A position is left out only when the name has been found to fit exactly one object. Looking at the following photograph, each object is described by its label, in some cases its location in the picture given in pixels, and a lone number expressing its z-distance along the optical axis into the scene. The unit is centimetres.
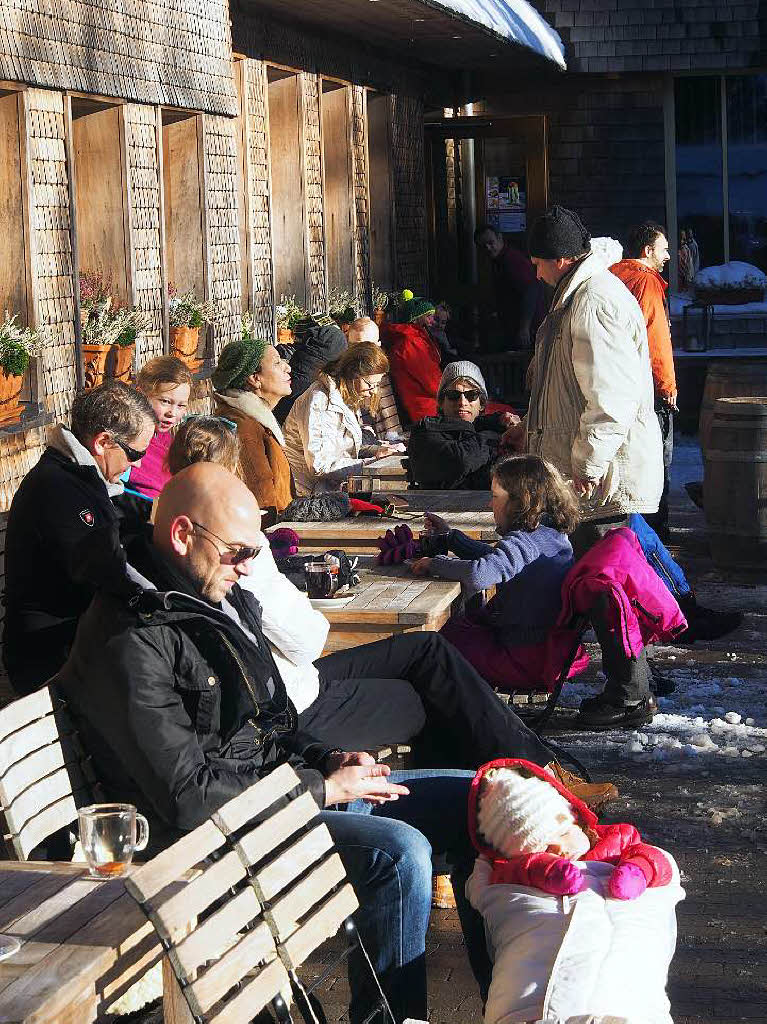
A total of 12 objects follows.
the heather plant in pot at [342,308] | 1257
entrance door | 1639
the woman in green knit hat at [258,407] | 736
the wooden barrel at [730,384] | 1132
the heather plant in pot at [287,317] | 1114
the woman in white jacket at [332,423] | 818
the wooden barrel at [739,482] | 998
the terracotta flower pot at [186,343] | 909
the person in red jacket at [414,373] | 1170
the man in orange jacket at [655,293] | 940
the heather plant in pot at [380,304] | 1411
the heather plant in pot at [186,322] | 910
